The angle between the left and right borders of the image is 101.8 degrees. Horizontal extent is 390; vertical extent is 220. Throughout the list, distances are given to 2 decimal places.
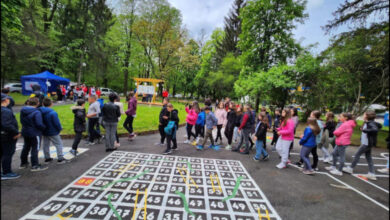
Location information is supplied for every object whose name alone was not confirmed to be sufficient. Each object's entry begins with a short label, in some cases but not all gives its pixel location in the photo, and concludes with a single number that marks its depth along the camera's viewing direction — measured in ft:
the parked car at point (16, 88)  68.77
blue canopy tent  46.33
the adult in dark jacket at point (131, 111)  21.66
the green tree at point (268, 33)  48.32
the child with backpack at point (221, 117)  24.48
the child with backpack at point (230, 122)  21.28
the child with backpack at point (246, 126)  18.51
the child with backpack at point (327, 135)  15.89
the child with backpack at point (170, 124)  17.85
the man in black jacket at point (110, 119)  16.46
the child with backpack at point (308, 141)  14.16
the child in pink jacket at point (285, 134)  15.76
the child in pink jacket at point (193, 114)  21.82
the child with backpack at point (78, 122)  15.55
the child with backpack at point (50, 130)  11.94
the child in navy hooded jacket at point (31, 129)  9.56
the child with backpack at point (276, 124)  21.72
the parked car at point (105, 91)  96.44
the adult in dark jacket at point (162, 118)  18.84
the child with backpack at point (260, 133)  17.07
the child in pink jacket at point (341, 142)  10.10
